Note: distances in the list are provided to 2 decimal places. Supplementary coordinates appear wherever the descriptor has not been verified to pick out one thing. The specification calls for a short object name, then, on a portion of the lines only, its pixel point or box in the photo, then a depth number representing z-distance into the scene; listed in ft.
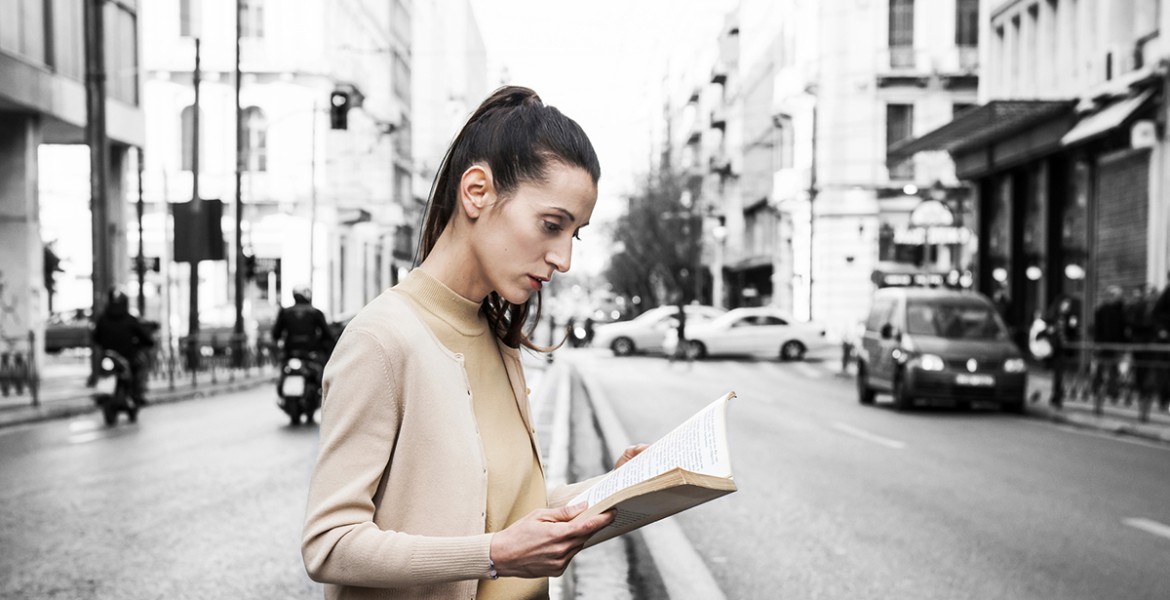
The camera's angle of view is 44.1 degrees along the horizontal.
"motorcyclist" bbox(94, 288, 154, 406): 58.34
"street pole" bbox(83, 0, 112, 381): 79.05
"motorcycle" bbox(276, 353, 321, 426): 56.08
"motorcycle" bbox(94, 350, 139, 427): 56.65
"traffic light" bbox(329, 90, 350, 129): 86.28
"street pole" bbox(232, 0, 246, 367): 104.31
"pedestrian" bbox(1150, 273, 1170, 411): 65.57
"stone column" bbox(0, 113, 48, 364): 91.81
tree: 246.68
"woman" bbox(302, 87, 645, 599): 6.96
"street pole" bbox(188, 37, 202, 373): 91.20
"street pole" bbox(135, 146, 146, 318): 120.16
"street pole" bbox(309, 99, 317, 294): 156.15
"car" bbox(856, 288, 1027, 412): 65.87
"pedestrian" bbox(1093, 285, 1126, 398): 73.46
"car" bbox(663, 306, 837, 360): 136.15
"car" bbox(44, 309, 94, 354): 136.26
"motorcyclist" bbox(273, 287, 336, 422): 57.31
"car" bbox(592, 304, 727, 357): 144.36
